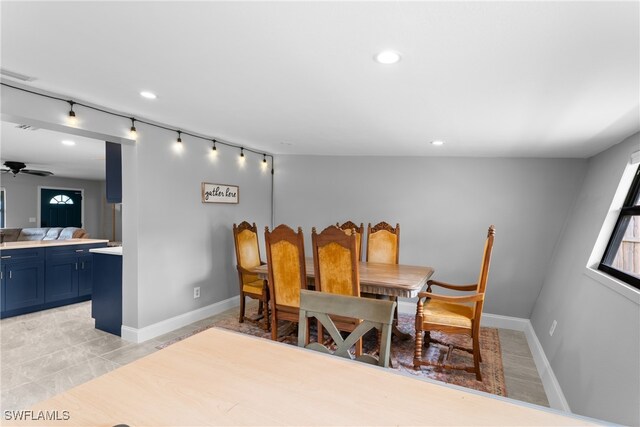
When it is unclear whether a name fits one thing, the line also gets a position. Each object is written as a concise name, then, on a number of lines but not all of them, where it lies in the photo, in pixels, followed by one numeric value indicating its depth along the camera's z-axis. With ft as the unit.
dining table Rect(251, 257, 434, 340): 9.23
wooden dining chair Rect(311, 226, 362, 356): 8.93
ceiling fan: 18.54
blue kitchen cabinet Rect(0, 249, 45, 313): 13.64
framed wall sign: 13.30
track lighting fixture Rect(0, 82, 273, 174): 8.15
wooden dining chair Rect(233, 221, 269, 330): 11.96
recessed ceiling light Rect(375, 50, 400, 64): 5.37
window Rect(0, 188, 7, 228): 25.82
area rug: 8.89
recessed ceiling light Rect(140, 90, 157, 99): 7.90
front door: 28.63
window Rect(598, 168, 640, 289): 7.43
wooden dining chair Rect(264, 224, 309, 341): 9.81
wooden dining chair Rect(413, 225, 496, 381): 8.80
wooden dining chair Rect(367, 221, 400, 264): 13.39
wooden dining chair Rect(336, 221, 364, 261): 14.53
